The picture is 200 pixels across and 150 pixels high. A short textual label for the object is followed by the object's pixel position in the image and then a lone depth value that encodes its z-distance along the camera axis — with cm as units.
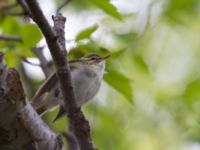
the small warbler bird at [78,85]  529
